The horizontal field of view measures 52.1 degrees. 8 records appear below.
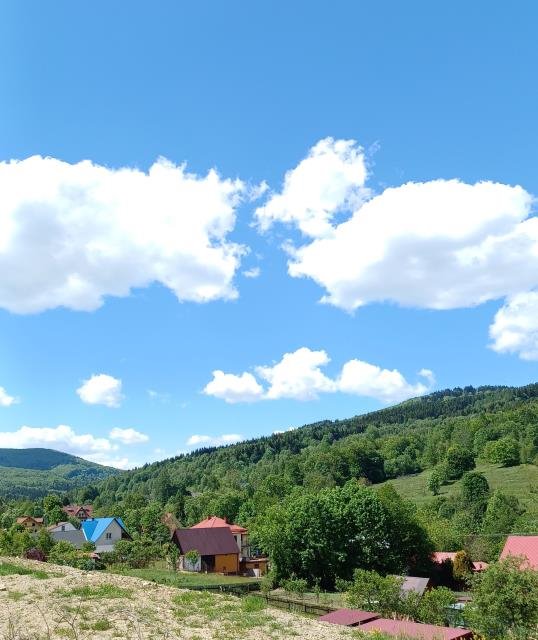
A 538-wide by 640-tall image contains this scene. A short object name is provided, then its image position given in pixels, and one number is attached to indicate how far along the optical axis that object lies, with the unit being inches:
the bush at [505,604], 800.3
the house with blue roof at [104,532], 2787.9
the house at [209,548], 2365.9
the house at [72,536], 2699.3
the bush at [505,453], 4453.7
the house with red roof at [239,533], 2992.1
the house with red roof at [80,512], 4960.6
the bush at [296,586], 1738.4
